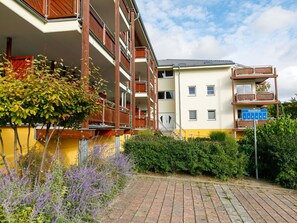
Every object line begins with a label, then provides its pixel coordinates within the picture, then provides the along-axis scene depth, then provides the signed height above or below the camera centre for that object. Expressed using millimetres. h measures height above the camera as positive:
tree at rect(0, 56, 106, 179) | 3803 +479
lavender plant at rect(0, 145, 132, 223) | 3438 -1120
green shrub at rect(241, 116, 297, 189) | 8789 -905
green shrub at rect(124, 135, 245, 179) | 9445 -1186
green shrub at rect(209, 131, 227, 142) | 21595 -759
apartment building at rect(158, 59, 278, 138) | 27484 +3613
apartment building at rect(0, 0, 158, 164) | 7168 +3021
